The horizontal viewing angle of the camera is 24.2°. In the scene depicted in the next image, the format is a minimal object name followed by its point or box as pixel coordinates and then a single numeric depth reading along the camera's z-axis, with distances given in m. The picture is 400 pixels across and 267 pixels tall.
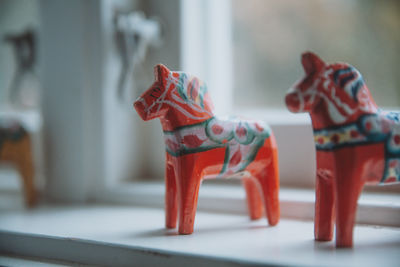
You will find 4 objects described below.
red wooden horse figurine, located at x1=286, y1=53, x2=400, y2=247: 0.51
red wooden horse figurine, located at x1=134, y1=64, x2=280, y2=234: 0.54
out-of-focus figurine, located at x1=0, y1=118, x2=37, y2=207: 0.65
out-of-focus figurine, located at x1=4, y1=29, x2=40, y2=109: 0.72
